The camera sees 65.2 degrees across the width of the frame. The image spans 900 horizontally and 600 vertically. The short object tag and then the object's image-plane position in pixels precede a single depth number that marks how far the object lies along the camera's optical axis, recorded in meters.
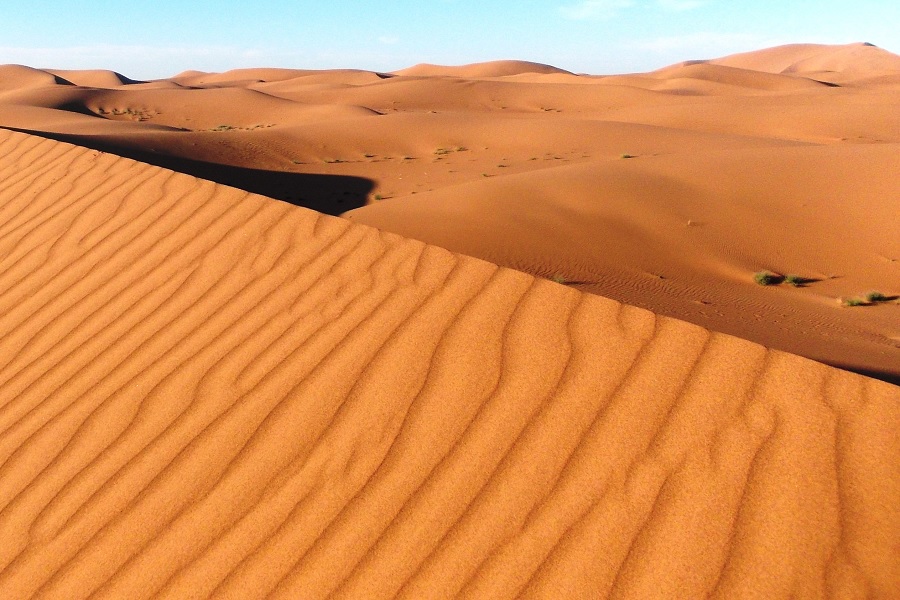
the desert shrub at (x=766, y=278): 7.82
